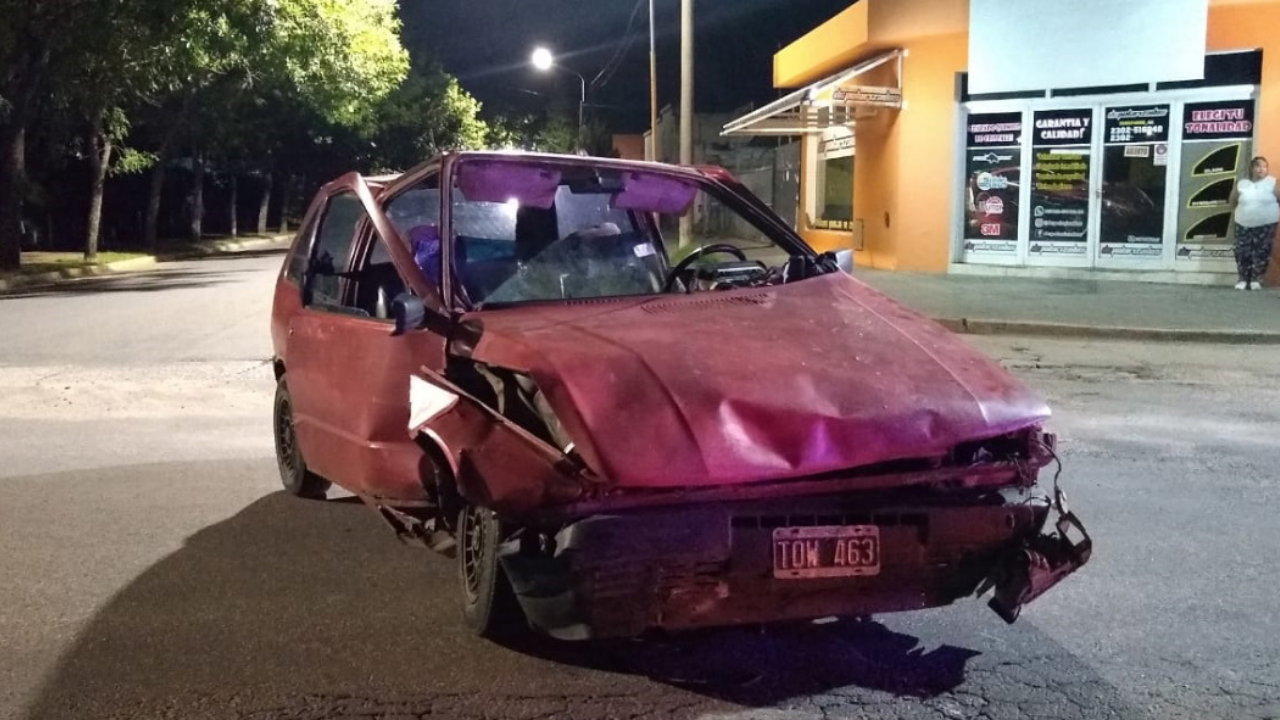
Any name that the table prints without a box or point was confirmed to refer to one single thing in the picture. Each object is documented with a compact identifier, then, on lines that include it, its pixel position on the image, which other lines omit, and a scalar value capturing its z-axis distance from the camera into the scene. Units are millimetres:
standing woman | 15914
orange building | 17000
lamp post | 35125
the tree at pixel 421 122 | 51219
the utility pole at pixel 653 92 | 27766
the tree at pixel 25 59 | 21266
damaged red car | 3576
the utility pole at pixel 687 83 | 18938
